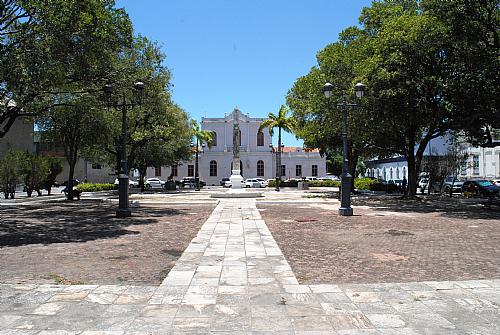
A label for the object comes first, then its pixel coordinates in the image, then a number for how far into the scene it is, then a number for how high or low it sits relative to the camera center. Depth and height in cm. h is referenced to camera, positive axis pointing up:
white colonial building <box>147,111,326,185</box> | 7450 +349
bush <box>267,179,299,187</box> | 5722 -113
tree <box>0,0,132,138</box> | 1296 +420
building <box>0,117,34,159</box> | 4456 +392
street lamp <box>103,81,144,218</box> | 1688 -47
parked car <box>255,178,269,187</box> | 6152 -123
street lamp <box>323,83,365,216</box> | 1716 -50
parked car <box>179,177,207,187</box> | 6119 -116
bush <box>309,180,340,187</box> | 5700 -115
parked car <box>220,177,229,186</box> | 6762 -86
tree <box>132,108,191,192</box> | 3994 +269
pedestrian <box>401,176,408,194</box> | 3892 -99
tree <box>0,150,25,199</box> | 2845 +28
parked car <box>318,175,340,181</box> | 7481 -47
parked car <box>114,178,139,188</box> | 5848 -131
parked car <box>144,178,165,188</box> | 5762 -120
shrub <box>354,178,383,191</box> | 4329 -102
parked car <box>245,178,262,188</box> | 6049 -119
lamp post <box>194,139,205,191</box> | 5178 -122
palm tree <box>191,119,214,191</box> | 6620 +596
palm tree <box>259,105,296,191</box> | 5859 +710
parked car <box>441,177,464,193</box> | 3687 -95
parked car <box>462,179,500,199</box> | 3125 -108
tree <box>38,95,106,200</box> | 2447 +284
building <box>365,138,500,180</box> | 4259 +129
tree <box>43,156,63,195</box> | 3478 +47
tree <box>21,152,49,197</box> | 3042 +33
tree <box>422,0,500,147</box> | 1783 +500
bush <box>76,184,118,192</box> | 4378 -129
